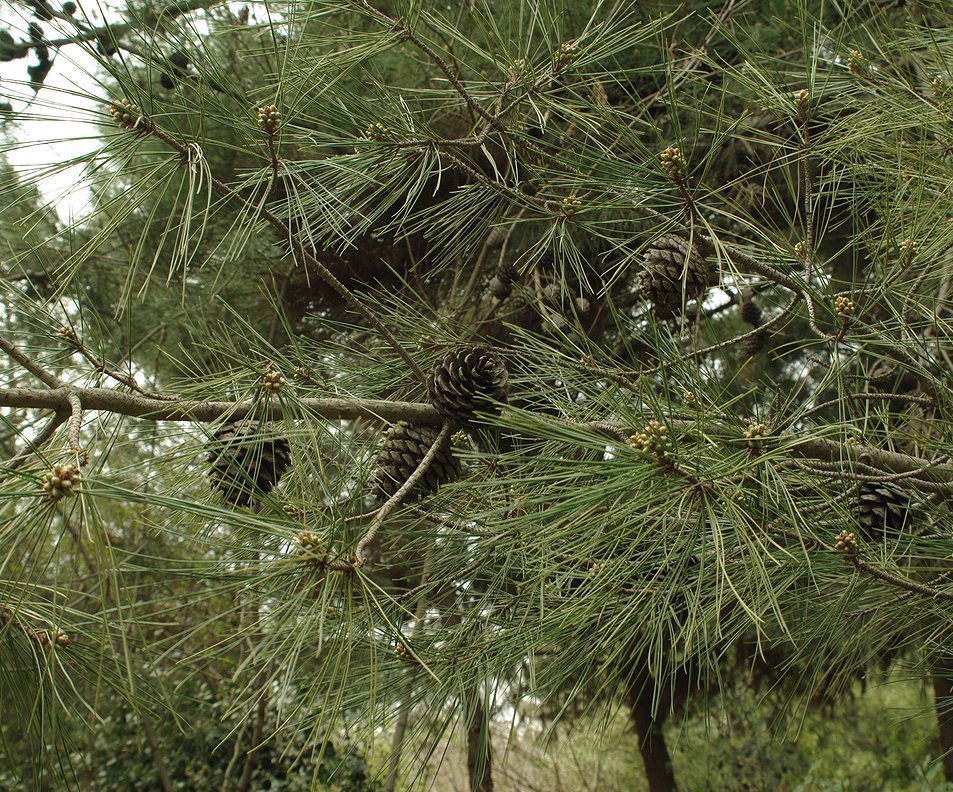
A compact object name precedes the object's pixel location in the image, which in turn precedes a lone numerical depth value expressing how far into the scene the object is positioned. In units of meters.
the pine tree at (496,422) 0.78
